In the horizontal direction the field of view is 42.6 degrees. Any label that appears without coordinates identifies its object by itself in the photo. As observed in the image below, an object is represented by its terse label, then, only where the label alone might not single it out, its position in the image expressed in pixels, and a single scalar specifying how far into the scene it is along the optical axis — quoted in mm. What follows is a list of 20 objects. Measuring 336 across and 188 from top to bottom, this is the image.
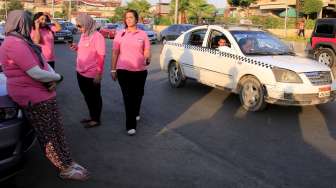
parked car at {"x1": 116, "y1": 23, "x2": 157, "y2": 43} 28828
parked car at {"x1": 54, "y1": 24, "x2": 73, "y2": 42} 27591
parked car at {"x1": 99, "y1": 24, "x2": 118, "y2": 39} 35953
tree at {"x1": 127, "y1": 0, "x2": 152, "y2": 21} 68875
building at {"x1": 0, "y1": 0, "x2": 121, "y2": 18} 103000
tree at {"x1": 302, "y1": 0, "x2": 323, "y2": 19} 42450
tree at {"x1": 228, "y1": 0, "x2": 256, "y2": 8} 53947
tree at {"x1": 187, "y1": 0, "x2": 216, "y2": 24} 57000
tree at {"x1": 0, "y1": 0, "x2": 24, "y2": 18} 78212
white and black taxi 7289
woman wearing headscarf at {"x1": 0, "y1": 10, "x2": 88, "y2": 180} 3898
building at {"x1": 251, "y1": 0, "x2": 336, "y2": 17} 45688
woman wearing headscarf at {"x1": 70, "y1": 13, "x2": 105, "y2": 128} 6074
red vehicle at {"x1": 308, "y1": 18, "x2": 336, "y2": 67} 14541
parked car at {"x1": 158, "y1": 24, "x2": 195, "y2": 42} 26641
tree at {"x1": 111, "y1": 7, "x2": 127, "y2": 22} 74562
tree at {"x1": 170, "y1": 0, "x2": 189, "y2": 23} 56762
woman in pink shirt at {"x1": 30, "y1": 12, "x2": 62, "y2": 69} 7020
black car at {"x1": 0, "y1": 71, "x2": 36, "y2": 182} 3838
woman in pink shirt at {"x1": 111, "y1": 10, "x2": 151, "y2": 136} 6074
